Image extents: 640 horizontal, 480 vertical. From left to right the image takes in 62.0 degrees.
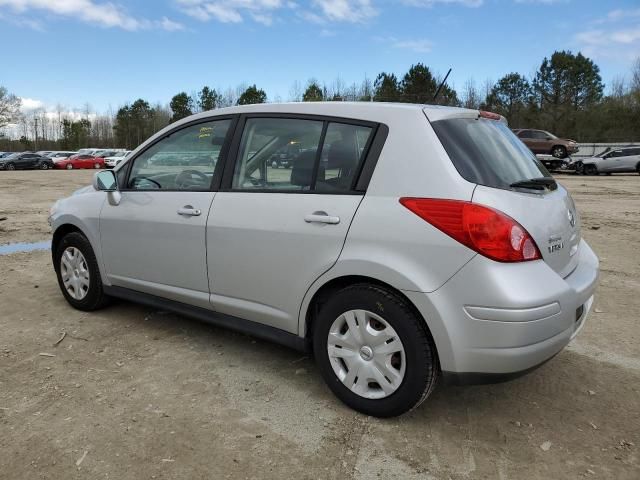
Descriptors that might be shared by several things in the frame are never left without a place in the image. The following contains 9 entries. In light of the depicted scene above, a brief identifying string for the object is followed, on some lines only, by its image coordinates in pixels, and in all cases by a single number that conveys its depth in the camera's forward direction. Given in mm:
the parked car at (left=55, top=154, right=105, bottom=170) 44834
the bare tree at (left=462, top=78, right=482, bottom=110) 55569
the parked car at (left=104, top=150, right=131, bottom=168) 44075
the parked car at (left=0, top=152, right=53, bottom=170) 42047
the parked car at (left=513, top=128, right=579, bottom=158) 28281
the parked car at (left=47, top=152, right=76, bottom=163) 45325
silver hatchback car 2543
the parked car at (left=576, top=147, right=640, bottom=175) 26320
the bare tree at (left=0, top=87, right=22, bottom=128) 71188
